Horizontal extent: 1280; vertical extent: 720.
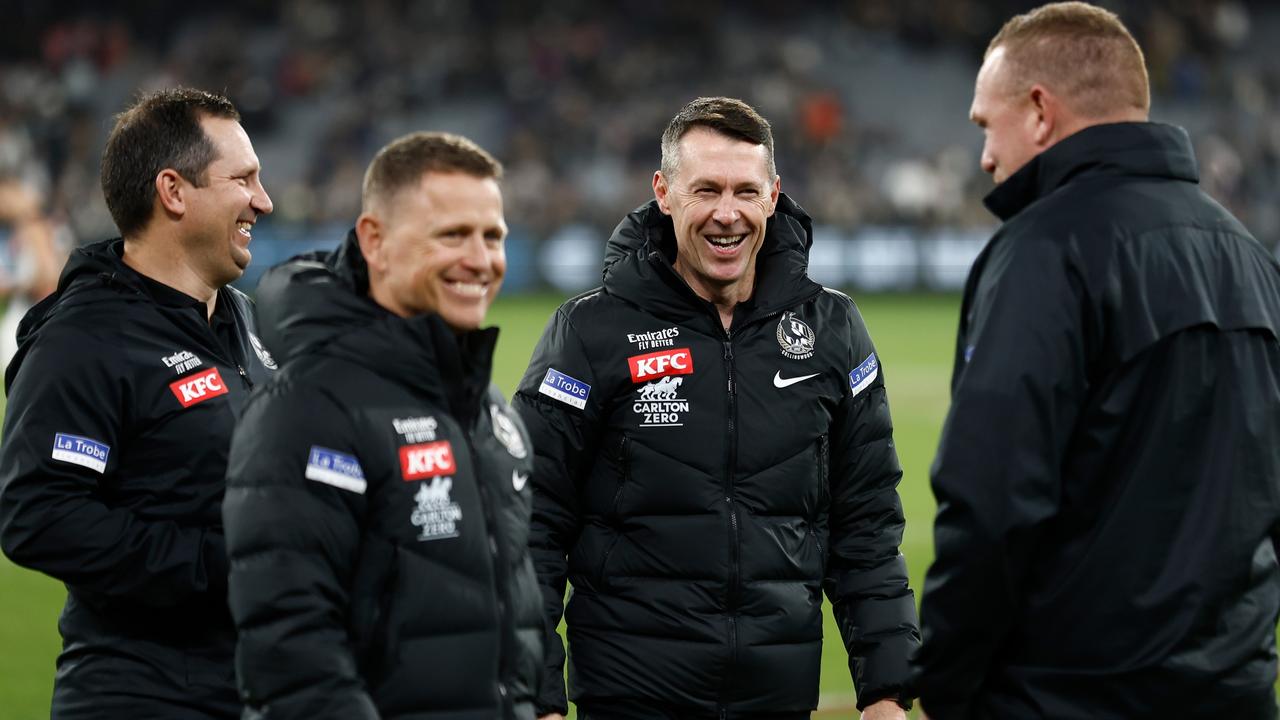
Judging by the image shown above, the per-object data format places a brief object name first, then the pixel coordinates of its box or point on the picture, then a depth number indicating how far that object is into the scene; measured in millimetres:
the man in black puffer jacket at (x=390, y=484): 5762
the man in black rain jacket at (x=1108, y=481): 6207
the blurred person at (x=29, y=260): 34437
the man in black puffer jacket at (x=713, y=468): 8195
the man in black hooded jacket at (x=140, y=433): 7500
